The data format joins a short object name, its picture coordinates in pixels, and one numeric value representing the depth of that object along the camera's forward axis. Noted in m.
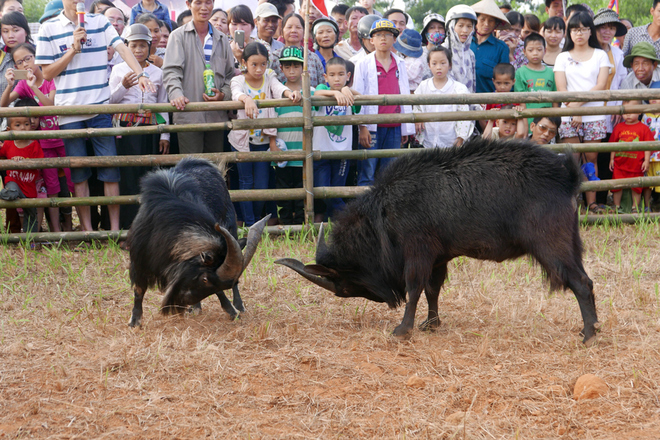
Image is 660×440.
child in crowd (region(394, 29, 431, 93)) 15.69
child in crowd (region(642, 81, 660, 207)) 14.72
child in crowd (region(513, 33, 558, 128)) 14.84
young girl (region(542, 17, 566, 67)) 15.51
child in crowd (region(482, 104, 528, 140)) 13.77
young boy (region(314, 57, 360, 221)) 13.30
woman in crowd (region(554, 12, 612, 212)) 14.38
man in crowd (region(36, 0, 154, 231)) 12.37
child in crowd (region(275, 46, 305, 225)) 13.47
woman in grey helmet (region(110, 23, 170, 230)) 13.20
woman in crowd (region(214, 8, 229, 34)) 15.47
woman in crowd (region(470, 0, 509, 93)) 15.41
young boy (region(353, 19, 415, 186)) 13.87
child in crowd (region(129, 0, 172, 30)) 16.03
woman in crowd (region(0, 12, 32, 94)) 13.74
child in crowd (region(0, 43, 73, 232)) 12.97
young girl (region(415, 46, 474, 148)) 14.06
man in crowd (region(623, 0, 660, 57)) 15.41
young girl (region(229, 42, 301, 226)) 12.88
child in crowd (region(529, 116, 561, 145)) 14.25
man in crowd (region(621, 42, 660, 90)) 14.48
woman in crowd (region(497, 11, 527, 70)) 17.19
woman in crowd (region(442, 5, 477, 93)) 15.07
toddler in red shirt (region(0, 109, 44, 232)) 12.88
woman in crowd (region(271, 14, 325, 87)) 14.10
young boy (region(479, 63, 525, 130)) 14.55
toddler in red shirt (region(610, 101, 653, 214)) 14.41
